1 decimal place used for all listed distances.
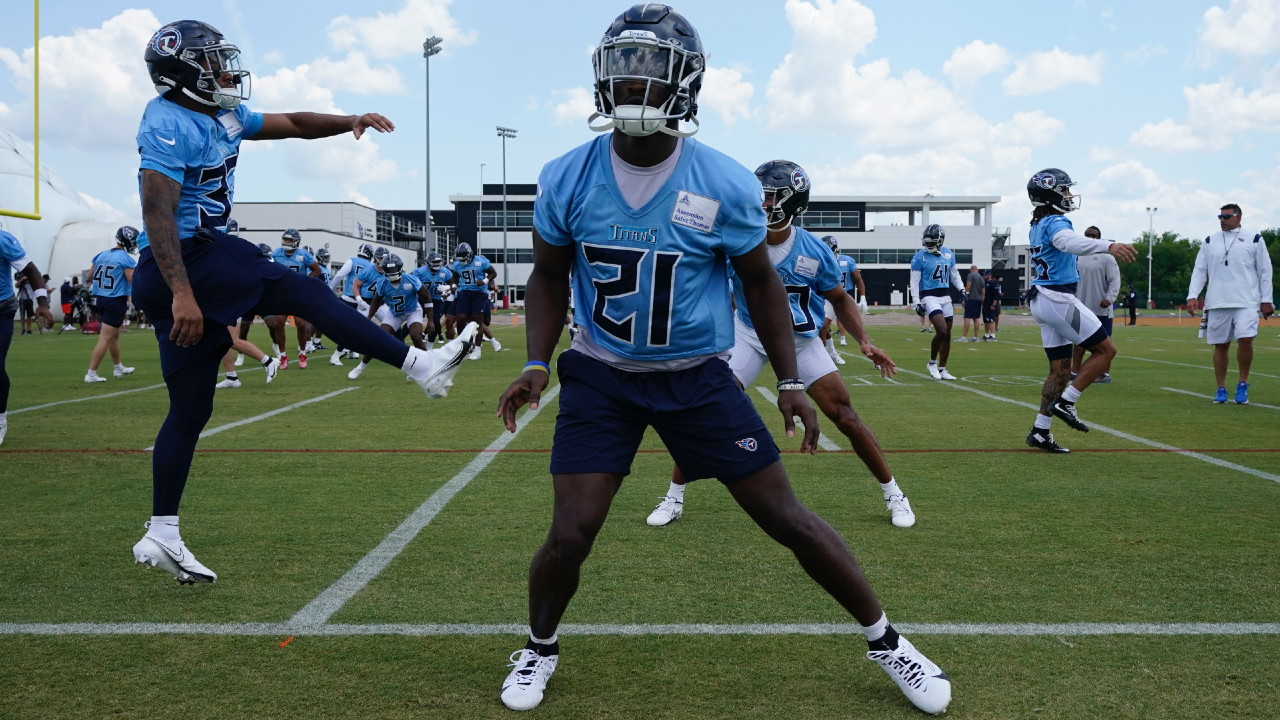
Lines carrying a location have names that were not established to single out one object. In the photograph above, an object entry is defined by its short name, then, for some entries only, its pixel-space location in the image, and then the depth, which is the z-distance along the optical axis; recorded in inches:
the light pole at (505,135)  2815.0
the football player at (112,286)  552.7
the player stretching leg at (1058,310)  314.3
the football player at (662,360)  117.6
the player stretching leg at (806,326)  214.5
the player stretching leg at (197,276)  149.8
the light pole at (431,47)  2069.4
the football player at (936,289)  582.2
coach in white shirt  434.0
